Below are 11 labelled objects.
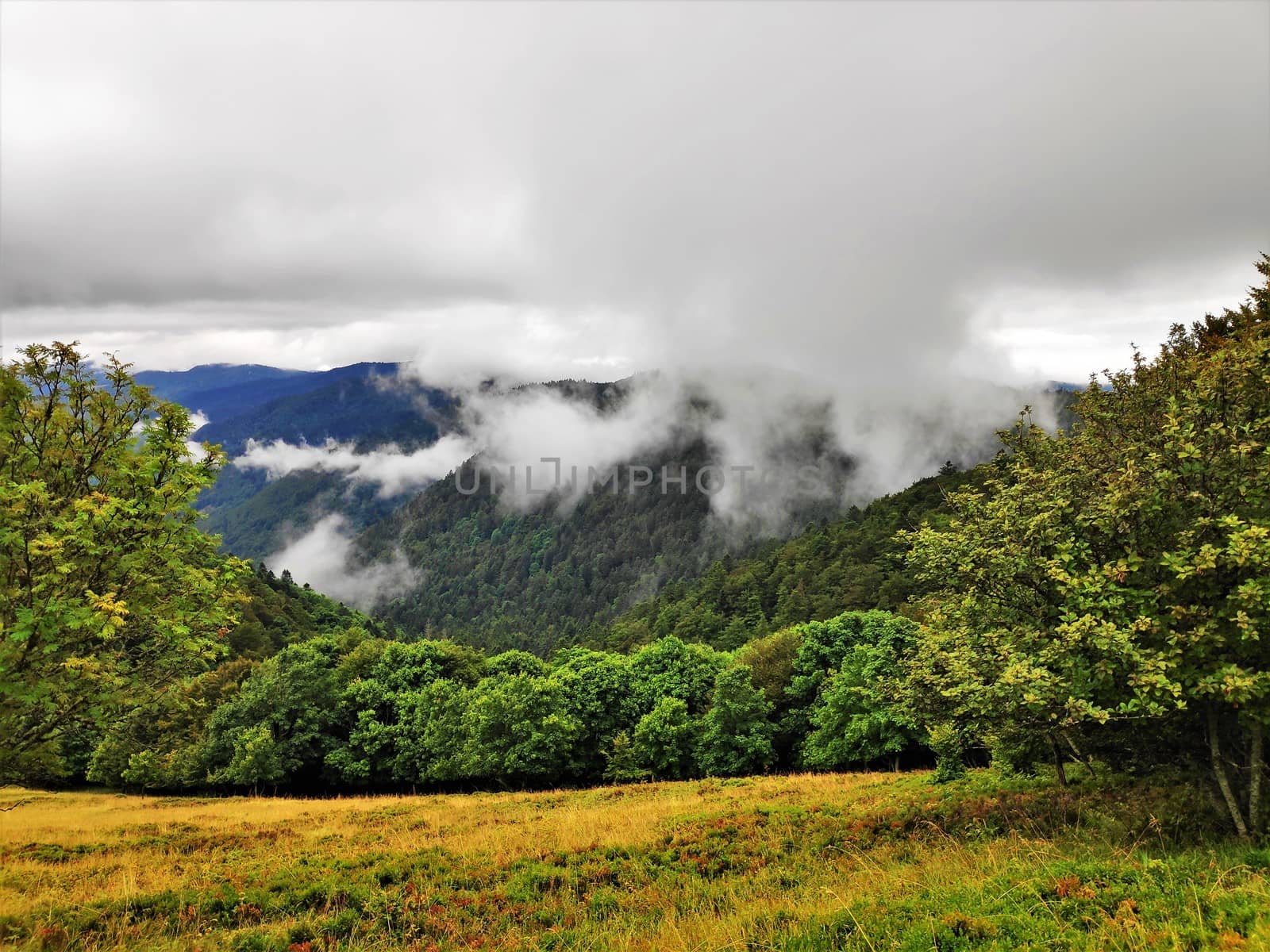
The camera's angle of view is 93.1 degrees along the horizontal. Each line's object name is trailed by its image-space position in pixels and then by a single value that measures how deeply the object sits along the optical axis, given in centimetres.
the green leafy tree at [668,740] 4684
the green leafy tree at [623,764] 4531
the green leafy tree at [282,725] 4894
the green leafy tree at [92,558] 1016
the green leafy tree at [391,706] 5125
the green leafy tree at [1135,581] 1010
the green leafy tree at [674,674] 5472
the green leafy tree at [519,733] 4459
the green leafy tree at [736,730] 4750
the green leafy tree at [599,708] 5025
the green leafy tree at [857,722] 4025
